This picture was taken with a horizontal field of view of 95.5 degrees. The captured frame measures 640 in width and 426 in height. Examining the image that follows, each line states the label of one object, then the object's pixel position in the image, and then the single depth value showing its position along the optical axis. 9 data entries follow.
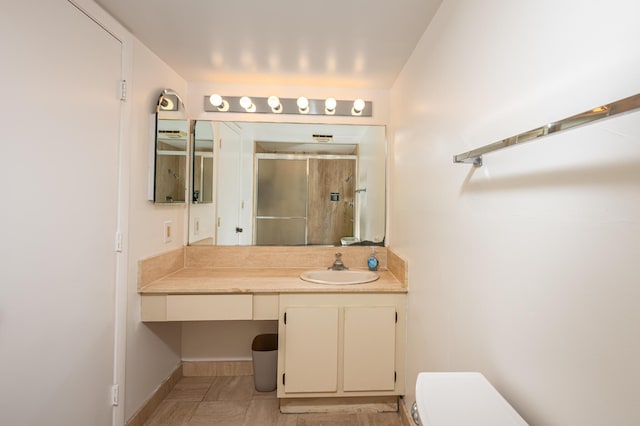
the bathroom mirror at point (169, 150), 1.75
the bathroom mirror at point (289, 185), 2.22
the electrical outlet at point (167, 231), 1.93
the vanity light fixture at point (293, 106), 2.15
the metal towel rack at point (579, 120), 0.40
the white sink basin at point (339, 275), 2.08
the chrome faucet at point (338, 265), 2.14
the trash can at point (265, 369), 2.02
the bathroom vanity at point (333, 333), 1.73
